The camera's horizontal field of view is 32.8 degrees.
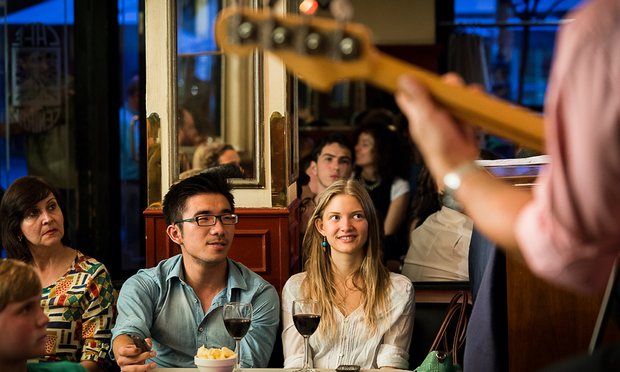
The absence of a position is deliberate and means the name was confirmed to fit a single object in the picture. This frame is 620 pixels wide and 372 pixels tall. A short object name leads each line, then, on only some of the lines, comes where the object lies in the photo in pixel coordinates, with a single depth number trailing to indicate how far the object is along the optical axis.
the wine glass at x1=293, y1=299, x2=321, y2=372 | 3.11
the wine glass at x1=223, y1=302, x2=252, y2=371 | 3.07
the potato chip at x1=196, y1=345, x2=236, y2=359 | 2.96
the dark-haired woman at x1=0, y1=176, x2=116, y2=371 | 3.78
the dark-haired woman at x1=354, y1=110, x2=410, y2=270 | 6.14
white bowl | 2.93
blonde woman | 3.63
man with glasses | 3.62
